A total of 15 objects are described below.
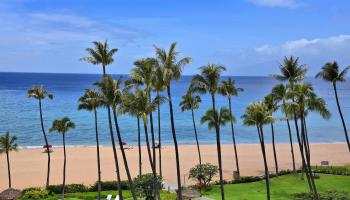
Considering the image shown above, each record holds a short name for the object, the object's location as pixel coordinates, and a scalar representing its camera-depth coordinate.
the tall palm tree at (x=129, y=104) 28.53
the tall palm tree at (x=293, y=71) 34.91
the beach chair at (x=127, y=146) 78.94
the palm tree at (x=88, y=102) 37.56
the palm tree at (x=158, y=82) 28.62
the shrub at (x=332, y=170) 49.27
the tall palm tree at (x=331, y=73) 40.27
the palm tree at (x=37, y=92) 49.19
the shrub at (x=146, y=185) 38.44
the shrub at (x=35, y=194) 42.69
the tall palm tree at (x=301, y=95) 31.17
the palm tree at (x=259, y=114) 30.47
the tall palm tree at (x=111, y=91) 29.22
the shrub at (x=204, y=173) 45.28
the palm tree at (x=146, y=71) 28.84
